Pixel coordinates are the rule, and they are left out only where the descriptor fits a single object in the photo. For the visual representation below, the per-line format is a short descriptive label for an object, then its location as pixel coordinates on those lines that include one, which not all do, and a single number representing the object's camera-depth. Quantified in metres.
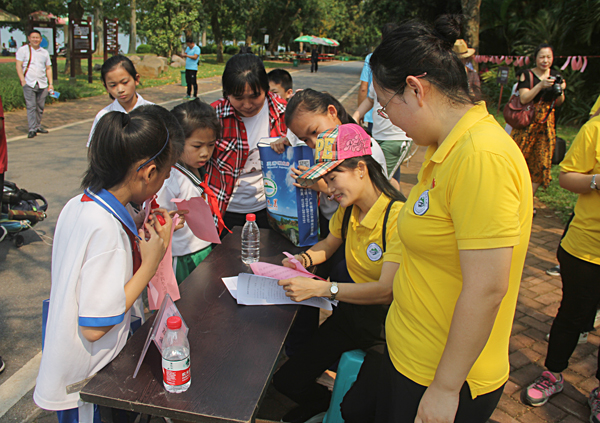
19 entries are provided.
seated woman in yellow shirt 2.01
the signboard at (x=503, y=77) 9.59
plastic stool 2.14
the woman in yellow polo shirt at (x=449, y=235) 1.10
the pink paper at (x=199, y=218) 2.27
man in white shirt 8.49
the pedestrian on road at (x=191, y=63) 13.96
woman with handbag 5.34
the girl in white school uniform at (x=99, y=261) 1.52
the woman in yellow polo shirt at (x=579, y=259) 2.44
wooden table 1.42
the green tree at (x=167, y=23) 25.55
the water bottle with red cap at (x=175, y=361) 1.44
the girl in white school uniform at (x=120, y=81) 3.78
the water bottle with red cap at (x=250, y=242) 2.50
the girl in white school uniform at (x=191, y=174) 2.54
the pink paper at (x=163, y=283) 1.98
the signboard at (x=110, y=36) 17.27
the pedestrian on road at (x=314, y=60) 28.48
